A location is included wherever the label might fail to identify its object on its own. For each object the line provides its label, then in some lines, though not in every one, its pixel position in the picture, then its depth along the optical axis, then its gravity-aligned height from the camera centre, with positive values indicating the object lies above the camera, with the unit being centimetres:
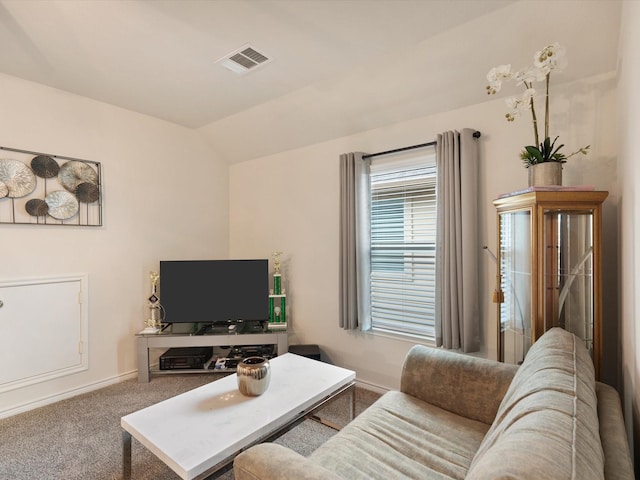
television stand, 303 -93
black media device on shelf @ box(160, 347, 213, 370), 313 -113
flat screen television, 322 -48
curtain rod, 233 +76
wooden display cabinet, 161 -12
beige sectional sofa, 69 -68
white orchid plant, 158 +82
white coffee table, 129 -82
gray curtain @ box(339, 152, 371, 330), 288 -4
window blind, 268 -2
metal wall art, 251 +46
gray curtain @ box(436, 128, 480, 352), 230 +1
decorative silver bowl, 169 -71
